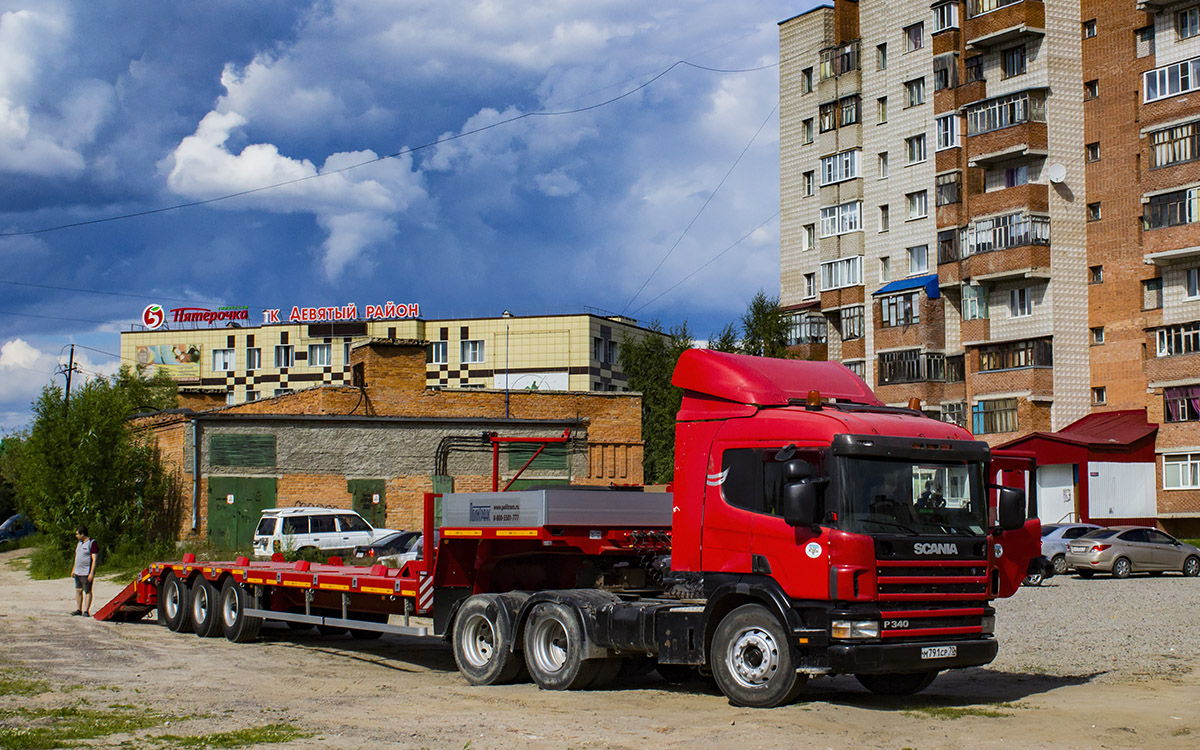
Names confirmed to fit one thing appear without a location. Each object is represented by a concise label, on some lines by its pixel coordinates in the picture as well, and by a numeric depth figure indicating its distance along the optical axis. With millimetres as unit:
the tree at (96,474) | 36562
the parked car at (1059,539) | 31359
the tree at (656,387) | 58656
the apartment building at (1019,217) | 47812
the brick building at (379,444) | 36781
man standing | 22641
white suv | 28969
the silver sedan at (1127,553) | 30781
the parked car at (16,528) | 61312
